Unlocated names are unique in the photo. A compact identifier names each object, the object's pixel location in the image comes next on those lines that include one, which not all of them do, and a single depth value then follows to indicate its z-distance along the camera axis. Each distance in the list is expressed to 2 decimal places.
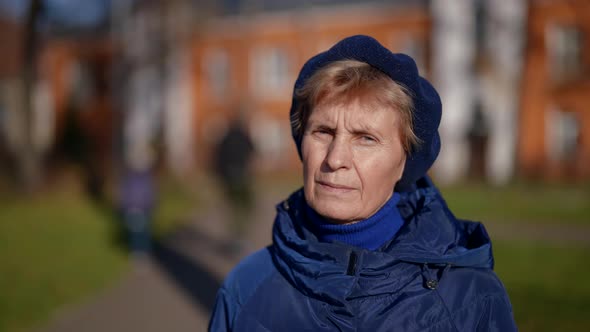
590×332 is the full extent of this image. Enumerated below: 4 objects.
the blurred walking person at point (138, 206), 8.95
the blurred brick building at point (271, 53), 26.25
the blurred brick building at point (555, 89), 22.80
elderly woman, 1.59
